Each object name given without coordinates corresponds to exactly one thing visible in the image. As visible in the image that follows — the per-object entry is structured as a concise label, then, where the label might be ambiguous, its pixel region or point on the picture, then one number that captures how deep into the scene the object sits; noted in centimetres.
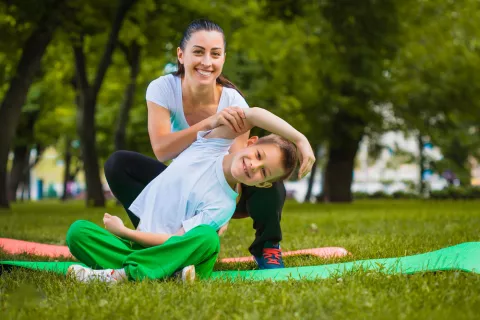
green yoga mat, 387
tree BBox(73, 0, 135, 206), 1644
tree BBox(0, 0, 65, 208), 1315
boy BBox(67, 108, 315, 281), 381
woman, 446
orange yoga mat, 518
